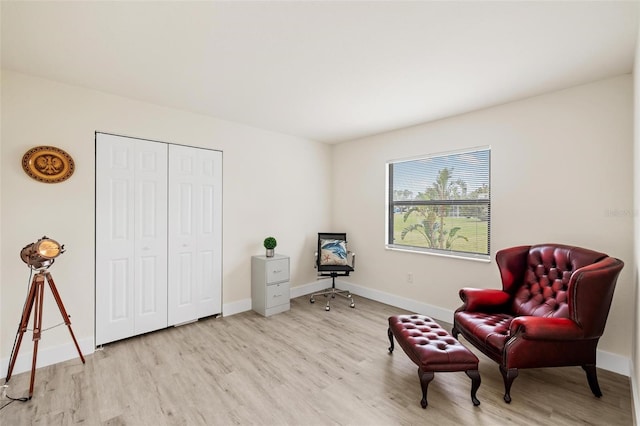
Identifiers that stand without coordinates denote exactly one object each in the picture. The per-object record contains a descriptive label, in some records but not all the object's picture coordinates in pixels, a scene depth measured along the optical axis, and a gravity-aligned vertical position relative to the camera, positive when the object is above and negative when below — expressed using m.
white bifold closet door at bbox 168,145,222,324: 3.38 -0.25
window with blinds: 3.44 +0.13
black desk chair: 4.30 -0.71
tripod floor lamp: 2.23 -0.55
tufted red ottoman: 2.02 -1.02
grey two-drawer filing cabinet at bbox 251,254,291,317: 3.79 -0.97
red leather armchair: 2.02 -0.79
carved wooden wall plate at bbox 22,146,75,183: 2.48 +0.43
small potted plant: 3.92 -0.42
